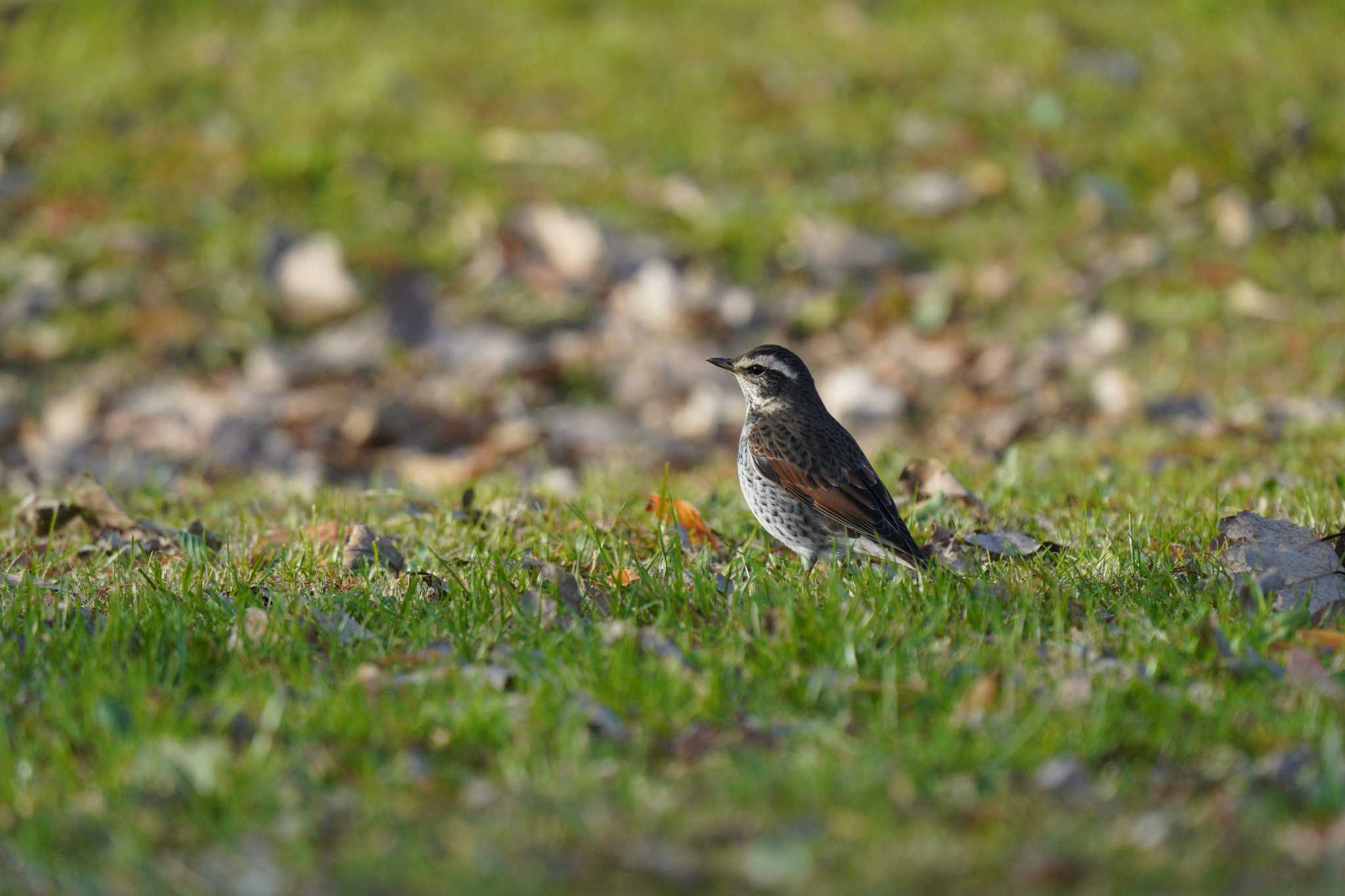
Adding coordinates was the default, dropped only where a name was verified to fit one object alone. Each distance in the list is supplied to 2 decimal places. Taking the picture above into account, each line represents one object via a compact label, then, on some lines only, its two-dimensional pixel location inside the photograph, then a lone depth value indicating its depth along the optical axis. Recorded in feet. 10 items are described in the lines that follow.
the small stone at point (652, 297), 68.59
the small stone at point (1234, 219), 72.43
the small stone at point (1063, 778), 20.34
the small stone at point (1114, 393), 58.70
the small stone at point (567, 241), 71.41
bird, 33.53
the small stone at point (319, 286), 69.72
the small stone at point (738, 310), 68.33
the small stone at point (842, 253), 71.97
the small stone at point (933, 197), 75.97
